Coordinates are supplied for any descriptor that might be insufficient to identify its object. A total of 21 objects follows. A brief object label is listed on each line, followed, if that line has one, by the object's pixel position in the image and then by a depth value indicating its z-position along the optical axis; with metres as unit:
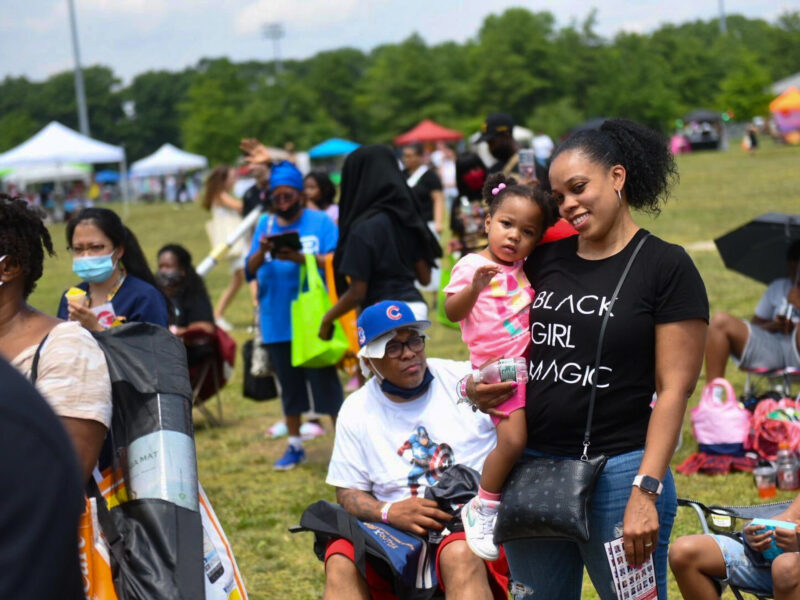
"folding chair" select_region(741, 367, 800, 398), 6.95
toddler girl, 3.08
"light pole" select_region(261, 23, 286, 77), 103.25
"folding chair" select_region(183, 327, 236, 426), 8.36
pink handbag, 6.32
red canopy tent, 55.59
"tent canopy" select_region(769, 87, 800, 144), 51.28
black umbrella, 7.20
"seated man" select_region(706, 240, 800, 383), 6.96
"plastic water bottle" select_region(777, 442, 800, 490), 5.93
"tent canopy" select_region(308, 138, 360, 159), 37.00
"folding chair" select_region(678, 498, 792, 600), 3.92
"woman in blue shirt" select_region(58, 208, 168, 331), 5.11
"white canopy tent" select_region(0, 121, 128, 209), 29.89
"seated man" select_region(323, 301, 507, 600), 3.79
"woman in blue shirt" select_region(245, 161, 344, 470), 6.95
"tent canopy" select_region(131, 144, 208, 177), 52.06
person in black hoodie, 6.23
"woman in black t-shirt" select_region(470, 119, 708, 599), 2.78
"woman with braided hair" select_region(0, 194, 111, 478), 2.97
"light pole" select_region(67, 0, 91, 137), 50.15
